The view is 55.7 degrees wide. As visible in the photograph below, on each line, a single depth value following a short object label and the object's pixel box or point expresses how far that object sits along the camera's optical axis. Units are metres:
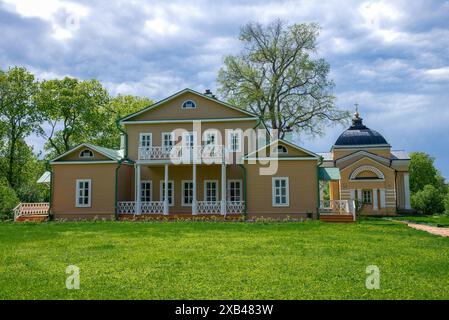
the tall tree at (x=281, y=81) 31.42
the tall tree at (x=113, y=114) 38.50
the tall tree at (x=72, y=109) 34.84
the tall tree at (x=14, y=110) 32.91
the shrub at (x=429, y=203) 34.16
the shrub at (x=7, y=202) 23.31
